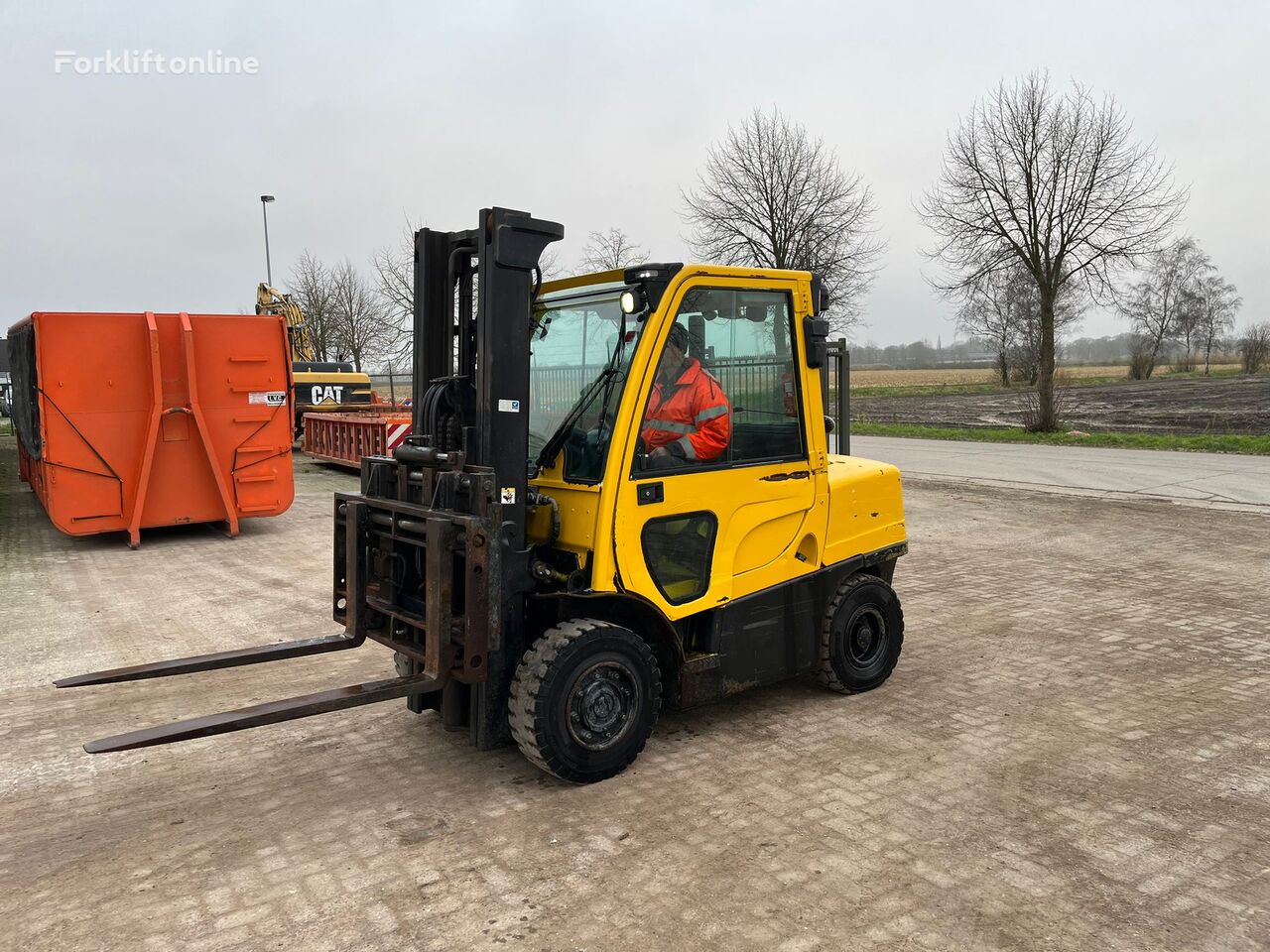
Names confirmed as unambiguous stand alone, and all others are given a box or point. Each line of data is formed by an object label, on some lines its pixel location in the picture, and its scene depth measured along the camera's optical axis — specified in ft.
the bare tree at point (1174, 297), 240.12
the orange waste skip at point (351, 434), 53.52
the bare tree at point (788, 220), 86.94
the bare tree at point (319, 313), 123.24
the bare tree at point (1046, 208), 77.51
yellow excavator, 74.33
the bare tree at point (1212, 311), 249.96
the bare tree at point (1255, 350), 208.44
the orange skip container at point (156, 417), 33.40
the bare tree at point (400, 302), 94.43
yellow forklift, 13.35
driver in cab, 14.34
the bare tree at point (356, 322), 124.26
